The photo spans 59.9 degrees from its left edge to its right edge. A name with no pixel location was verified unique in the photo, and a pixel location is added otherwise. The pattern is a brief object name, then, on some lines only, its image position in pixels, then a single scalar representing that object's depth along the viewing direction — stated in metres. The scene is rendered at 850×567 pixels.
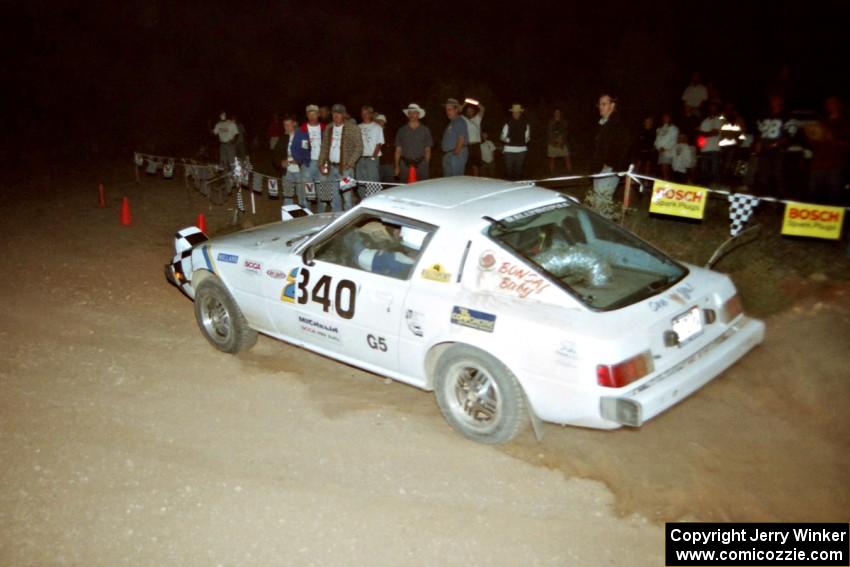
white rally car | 4.19
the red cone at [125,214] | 11.36
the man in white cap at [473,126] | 12.35
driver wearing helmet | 5.03
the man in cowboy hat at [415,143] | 10.52
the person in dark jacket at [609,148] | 8.53
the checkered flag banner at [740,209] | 7.20
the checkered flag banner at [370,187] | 9.77
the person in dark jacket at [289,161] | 10.34
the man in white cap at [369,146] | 10.50
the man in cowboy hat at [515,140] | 11.48
